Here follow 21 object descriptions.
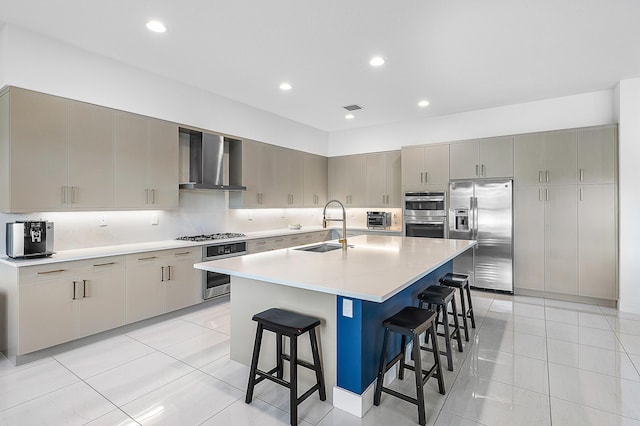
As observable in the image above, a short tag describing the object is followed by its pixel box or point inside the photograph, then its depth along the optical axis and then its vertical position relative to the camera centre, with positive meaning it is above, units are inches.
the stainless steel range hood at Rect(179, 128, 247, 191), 178.9 +29.3
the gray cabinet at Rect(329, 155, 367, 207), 268.1 +27.7
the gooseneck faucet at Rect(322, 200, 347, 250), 137.8 -12.4
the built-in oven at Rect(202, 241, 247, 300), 170.2 -33.2
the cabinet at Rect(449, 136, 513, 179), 197.2 +34.0
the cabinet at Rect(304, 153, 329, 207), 260.8 +27.1
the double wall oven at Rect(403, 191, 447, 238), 216.1 -1.0
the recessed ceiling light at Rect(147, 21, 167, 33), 113.3 +65.2
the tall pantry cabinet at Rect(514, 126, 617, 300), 172.9 +0.5
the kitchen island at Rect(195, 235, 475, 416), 82.7 -25.3
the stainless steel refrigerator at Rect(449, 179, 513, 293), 196.1 -9.0
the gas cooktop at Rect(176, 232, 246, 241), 175.2 -13.9
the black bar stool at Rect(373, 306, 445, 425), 81.9 -36.1
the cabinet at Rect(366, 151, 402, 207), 252.1 +25.7
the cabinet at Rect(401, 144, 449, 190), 217.0 +31.9
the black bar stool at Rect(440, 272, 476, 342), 133.9 -30.2
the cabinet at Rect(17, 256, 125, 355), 111.3 -33.0
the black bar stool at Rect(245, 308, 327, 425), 81.0 -35.2
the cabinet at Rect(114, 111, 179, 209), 144.9 +23.2
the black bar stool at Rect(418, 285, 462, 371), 108.1 -30.8
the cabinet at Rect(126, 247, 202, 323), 140.1 -32.5
